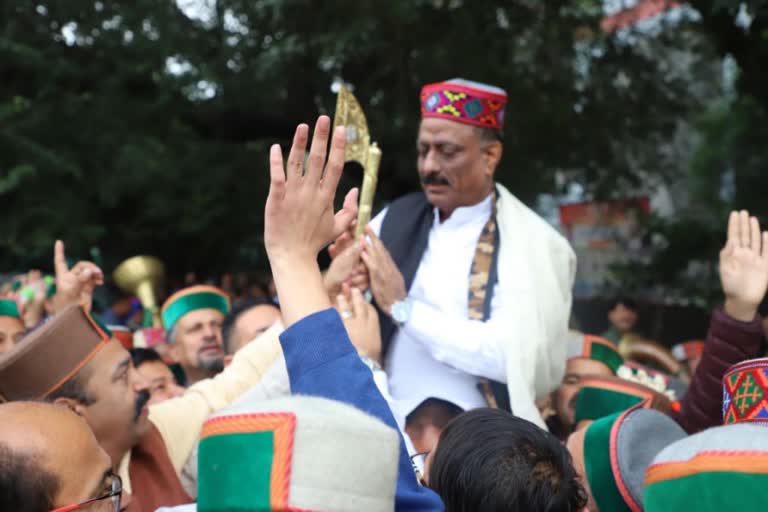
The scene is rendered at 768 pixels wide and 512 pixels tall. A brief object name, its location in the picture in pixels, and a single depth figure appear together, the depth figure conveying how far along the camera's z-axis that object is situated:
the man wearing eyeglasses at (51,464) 1.81
